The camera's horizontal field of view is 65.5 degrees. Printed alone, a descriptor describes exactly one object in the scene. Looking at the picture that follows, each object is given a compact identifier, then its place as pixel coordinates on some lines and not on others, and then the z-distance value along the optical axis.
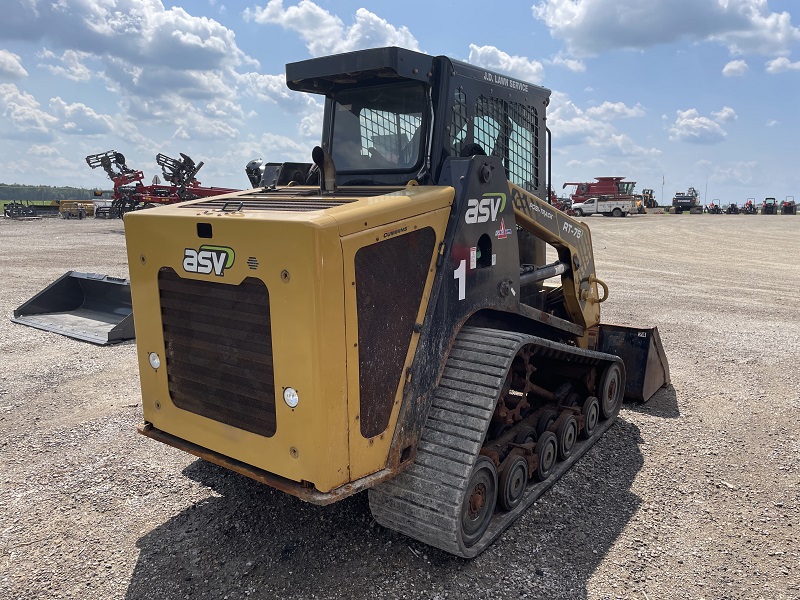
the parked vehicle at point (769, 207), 49.38
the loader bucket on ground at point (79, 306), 9.48
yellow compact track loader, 3.16
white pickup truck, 42.03
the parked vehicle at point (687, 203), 49.44
